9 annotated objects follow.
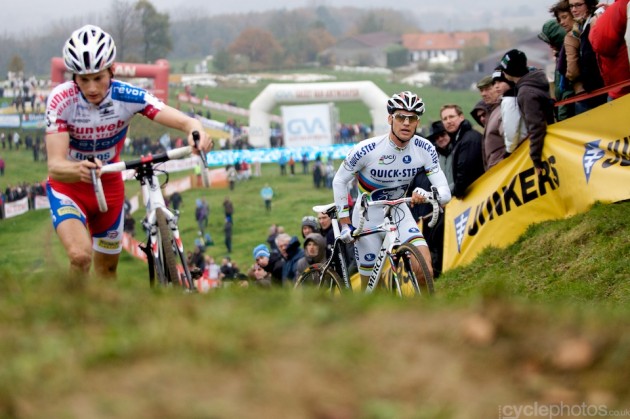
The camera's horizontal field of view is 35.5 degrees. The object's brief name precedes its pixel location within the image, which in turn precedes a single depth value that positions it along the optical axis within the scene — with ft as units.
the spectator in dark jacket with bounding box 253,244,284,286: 45.91
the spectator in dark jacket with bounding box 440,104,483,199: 43.68
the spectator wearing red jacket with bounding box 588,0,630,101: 35.06
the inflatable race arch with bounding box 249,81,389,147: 209.97
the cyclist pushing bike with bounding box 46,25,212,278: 28.43
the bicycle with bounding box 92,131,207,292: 27.40
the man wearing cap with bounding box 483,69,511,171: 40.68
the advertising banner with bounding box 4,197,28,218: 141.28
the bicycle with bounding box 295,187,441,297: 30.09
